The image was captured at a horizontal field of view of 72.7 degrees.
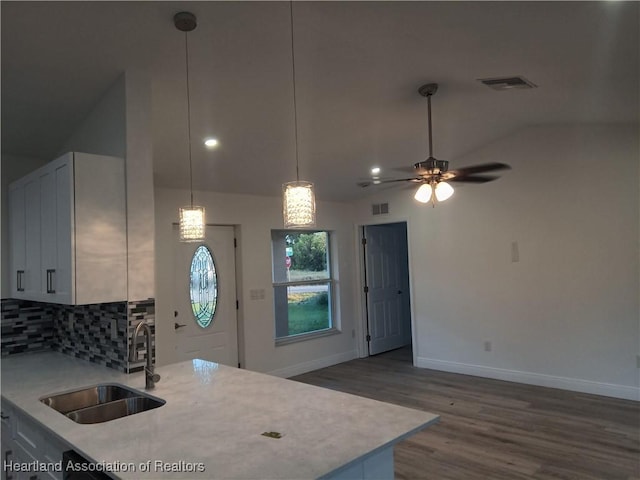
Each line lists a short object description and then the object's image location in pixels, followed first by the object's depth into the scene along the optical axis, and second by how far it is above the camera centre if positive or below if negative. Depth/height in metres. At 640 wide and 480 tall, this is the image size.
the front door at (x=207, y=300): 4.82 -0.37
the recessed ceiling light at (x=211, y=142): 3.88 +1.13
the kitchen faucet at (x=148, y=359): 2.32 -0.49
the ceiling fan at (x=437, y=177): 3.14 +0.61
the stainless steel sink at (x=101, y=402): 2.21 -0.70
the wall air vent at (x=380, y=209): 6.38 +0.77
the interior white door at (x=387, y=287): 6.88 -0.44
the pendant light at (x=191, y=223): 2.71 +0.28
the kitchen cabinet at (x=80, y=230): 2.58 +0.27
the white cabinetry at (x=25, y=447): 1.89 -0.83
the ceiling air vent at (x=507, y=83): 3.16 +1.29
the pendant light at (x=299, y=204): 2.09 +0.29
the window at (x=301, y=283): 5.83 -0.26
